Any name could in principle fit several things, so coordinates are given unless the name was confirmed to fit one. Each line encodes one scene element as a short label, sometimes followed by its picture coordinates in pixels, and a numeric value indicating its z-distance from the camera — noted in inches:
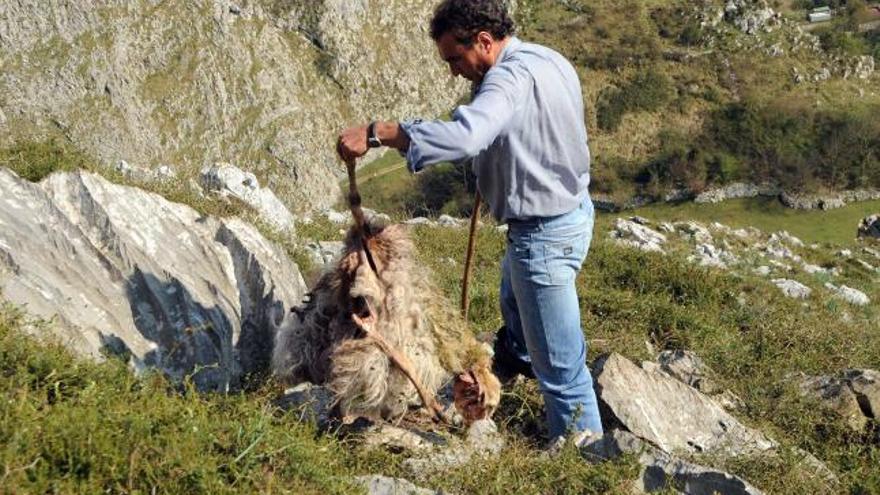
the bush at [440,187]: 3192.9
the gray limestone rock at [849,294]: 545.3
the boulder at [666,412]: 227.5
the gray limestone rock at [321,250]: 376.2
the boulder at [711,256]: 595.6
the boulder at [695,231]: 784.2
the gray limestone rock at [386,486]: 162.9
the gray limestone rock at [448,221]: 659.4
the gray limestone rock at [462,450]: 183.8
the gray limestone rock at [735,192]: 2957.7
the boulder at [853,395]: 261.3
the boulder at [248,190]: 385.4
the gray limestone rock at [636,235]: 653.9
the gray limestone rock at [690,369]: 277.7
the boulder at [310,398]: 207.5
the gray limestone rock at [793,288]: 489.7
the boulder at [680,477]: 179.0
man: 157.2
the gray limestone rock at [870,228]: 1403.8
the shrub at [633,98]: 3784.5
